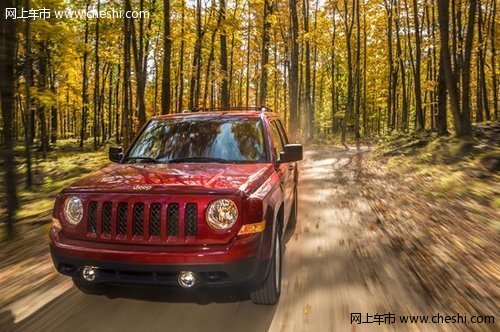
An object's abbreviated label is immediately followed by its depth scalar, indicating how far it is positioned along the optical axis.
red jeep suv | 3.36
